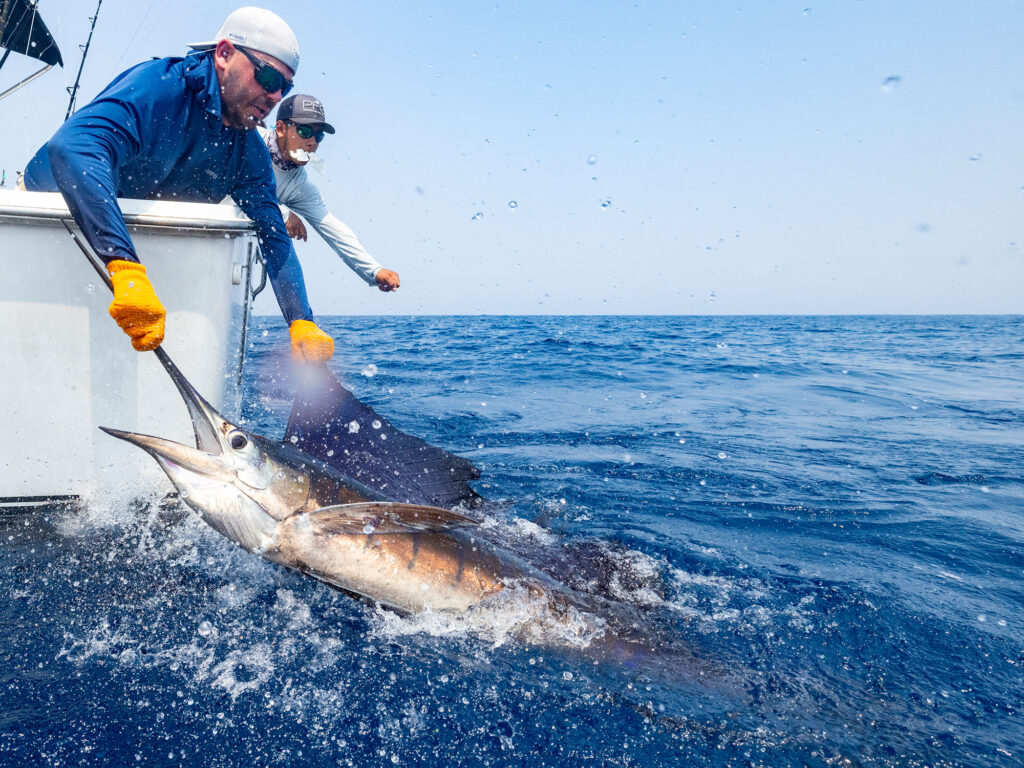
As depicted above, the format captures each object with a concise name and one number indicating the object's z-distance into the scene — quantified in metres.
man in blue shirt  1.93
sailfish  1.88
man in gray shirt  3.79
